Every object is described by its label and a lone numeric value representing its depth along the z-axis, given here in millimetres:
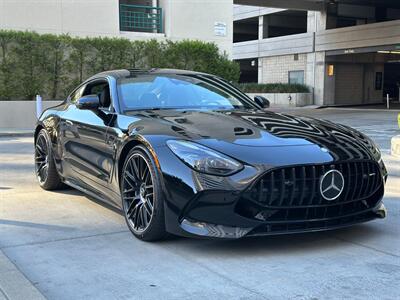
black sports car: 3908
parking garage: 31328
